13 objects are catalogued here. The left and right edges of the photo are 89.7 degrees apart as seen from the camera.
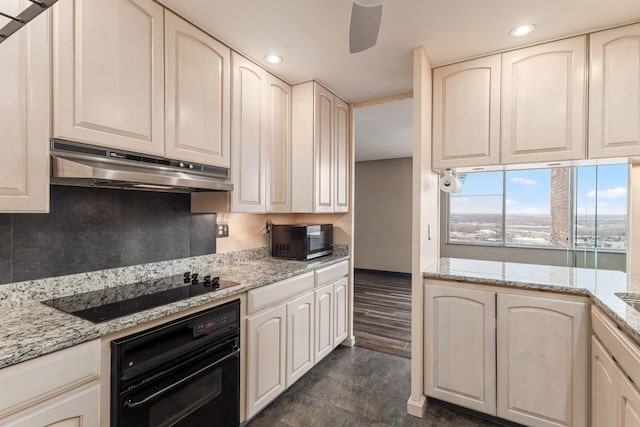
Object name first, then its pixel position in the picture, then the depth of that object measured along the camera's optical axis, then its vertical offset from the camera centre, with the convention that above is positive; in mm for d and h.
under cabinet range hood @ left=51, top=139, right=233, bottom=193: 1296 +191
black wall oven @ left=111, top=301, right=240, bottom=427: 1296 -746
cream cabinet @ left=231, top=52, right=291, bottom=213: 2148 +522
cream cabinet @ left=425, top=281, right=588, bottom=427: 1758 -831
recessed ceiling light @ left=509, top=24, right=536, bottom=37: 1819 +1057
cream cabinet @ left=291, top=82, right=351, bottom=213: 2600 +521
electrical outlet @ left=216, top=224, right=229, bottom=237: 2451 -147
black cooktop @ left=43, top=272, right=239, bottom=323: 1378 -428
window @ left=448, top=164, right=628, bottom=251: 3789 +53
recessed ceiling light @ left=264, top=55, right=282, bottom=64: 2205 +1065
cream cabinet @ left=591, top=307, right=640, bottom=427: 1197 -684
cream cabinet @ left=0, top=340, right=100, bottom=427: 1001 -606
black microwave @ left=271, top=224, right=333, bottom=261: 2662 -253
